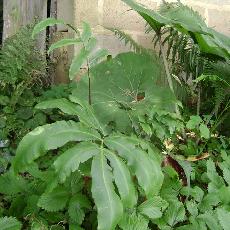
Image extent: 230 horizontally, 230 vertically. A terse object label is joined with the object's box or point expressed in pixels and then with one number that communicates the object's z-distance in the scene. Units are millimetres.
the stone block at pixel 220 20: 3529
